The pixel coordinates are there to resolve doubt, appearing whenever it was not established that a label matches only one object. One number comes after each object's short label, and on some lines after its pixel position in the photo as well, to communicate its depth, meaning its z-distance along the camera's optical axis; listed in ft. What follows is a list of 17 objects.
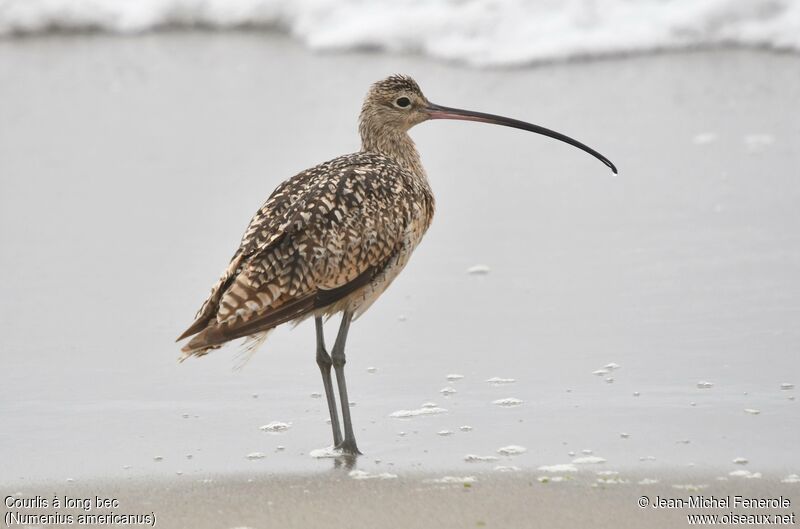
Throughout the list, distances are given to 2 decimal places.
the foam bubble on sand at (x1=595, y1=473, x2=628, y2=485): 33.06
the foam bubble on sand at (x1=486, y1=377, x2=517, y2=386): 39.73
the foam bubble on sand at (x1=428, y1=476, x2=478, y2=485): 33.50
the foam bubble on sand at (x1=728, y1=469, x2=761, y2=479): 33.01
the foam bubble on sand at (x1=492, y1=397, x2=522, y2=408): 38.27
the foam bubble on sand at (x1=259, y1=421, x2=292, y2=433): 37.42
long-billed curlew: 34.99
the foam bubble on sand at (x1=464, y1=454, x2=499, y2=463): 34.73
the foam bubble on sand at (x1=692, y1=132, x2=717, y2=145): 61.62
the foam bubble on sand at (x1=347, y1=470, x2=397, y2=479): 34.32
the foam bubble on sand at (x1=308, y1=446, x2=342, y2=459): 35.96
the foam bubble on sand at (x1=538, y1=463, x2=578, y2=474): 33.91
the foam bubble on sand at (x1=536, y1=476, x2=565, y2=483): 33.32
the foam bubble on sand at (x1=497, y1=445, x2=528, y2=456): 35.10
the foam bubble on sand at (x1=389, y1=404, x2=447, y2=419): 37.96
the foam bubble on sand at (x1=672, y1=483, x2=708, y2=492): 32.53
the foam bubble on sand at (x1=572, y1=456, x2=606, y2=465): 34.35
